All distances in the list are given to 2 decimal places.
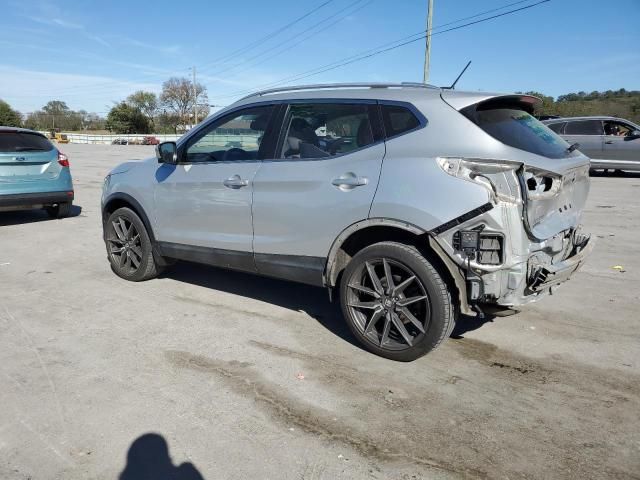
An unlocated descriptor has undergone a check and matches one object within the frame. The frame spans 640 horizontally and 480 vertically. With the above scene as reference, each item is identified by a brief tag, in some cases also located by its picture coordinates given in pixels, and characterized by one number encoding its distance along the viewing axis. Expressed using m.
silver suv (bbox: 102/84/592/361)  3.32
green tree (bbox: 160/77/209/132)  95.62
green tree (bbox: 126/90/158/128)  108.00
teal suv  8.45
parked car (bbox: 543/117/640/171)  15.21
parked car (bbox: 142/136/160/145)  72.81
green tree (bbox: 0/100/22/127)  95.47
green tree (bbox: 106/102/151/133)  102.62
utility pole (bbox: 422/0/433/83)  26.30
